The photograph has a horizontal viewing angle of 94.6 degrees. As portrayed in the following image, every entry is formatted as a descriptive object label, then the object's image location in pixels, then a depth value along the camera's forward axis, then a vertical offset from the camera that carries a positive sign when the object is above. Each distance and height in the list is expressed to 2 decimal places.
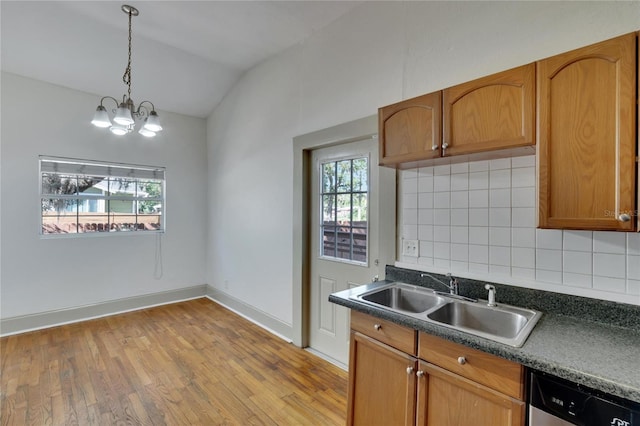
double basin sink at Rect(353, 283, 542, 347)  1.42 -0.54
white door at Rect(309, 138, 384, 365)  2.50 -0.19
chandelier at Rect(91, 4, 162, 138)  2.20 +0.72
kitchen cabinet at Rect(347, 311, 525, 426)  1.16 -0.77
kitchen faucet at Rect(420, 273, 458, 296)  1.79 -0.44
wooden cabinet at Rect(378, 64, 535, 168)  1.37 +0.49
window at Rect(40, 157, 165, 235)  3.60 +0.18
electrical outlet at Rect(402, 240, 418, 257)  2.11 -0.25
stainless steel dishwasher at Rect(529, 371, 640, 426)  0.91 -0.63
